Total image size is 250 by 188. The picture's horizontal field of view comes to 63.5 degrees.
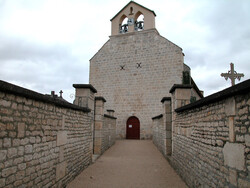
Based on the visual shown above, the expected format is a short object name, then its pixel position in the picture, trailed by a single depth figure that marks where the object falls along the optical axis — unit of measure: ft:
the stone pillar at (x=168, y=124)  24.80
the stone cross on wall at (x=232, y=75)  30.15
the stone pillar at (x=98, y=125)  26.21
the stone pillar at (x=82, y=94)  20.93
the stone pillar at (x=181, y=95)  19.90
